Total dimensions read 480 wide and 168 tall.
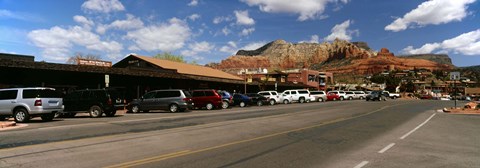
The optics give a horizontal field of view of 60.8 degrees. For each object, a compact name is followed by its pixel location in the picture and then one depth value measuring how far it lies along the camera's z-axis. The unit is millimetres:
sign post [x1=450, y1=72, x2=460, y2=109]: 30378
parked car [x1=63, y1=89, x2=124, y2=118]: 23766
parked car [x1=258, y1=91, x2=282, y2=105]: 47781
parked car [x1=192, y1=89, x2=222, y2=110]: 33938
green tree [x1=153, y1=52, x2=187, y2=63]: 97500
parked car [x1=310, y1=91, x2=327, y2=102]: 58656
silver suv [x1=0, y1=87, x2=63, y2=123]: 18844
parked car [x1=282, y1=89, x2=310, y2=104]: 52728
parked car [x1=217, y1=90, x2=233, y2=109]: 36781
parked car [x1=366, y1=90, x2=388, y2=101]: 57562
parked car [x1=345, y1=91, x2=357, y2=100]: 70438
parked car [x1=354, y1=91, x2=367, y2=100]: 74225
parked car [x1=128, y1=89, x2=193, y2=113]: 29047
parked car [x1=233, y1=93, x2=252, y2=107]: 41344
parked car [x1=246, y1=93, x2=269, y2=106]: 43075
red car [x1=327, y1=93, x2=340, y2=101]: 65475
